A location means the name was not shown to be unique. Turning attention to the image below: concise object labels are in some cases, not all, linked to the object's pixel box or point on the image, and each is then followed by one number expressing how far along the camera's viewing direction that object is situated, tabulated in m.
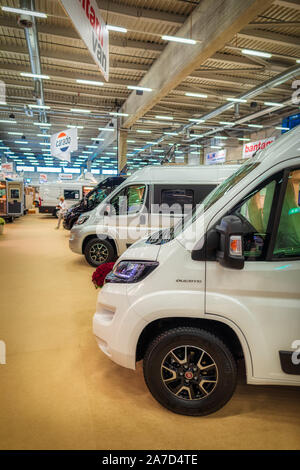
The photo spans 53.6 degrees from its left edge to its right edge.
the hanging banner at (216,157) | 19.83
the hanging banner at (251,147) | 14.69
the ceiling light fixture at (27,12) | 5.42
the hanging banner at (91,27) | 3.75
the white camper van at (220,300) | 2.19
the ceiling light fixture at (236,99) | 12.16
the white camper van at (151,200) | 6.79
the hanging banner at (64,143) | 14.09
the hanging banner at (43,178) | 37.53
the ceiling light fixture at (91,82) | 9.93
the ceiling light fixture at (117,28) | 6.33
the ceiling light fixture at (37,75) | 9.48
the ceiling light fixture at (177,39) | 6.77
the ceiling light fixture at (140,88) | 10.45
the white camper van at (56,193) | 23.68
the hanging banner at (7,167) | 29.97
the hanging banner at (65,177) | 33.88
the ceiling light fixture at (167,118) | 16.01
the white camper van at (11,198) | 19.56
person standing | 16.02
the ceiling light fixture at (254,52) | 7.61
